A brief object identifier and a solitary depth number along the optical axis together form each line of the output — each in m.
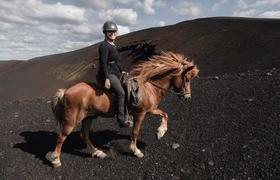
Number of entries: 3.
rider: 4.71
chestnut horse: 4.86
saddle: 4.90
